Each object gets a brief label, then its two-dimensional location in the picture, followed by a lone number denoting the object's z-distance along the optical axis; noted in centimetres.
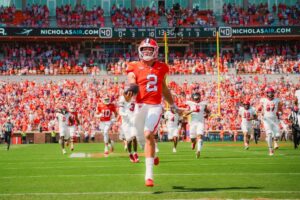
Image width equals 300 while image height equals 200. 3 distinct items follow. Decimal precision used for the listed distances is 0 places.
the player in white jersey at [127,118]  1739
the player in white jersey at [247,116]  2652
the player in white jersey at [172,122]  2573
